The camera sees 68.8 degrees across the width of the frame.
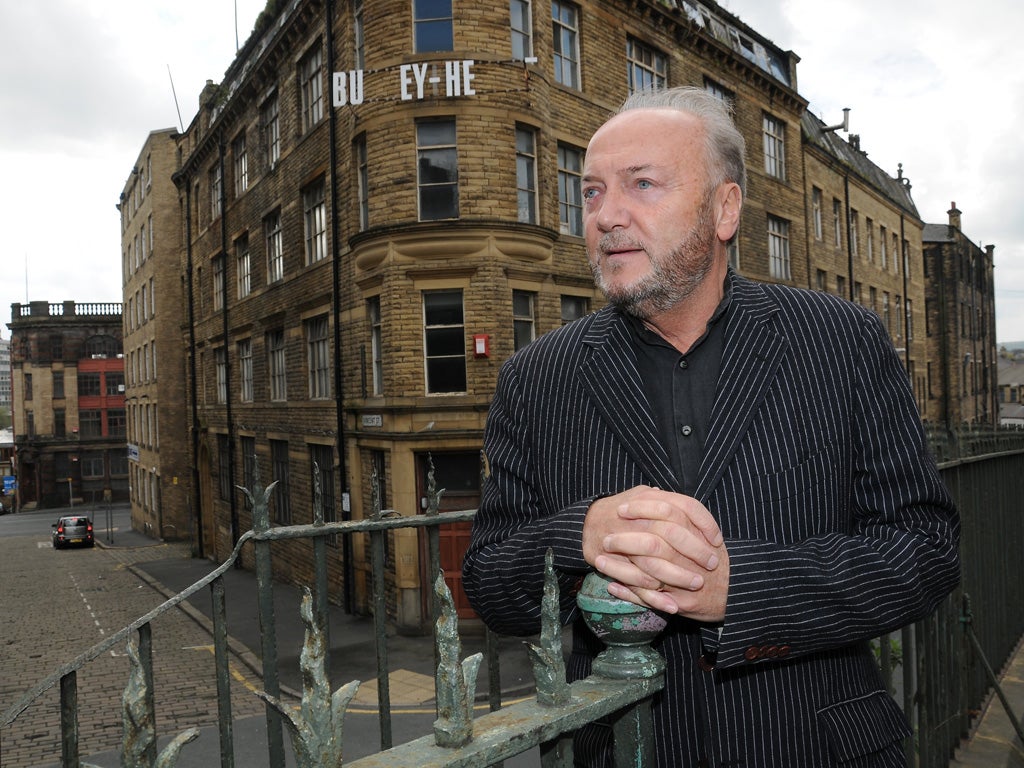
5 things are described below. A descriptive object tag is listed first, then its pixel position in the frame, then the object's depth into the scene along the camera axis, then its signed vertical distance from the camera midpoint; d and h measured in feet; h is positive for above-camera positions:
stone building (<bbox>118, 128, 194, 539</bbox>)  114.83 +9.07
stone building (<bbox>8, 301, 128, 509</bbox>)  204.13 -1.43
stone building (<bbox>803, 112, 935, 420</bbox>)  93.56 +19.26
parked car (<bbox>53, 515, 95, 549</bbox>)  126.82 -23.55
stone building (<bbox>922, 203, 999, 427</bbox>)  143.64 +9.03
